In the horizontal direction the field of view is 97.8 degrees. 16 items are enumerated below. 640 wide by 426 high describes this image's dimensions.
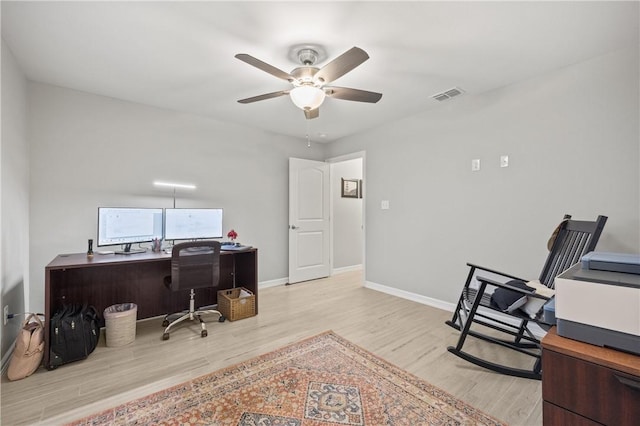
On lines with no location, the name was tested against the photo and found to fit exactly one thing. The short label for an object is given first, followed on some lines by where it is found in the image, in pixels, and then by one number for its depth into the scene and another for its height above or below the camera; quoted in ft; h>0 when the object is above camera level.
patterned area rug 4.98 -3.72
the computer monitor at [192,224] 9.85 -0.50
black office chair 8.20 -1.81
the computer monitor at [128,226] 8.40 -0.51
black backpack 6.66 -3.13
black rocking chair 6.13 -1.82
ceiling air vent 9.24 +4.01
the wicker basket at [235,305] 9.48 -3.31
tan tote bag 6.15 -3.24
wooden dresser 2.62 -1.73
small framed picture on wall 17.39 +1.44
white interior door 14.40 -0.51
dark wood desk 7.64 -2.38
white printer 2.81 -0.99
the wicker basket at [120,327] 7.69 -3.26
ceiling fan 5.82 +3.12
